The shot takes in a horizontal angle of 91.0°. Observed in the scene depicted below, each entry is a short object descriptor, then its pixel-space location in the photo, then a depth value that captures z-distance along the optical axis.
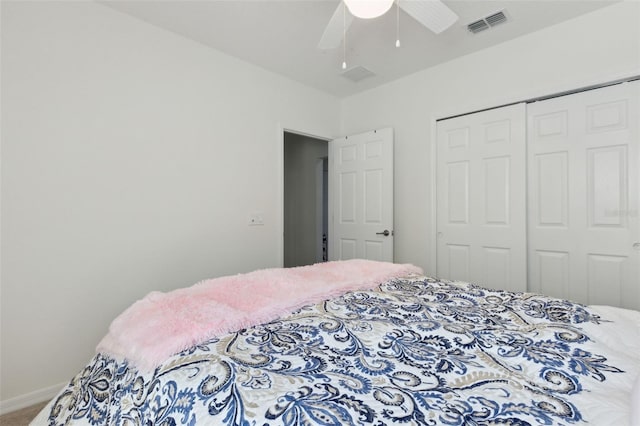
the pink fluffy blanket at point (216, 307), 1.00
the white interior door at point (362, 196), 3.45
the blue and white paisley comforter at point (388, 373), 0.66
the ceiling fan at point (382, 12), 1.67
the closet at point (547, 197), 2.25
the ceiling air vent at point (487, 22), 2.37
